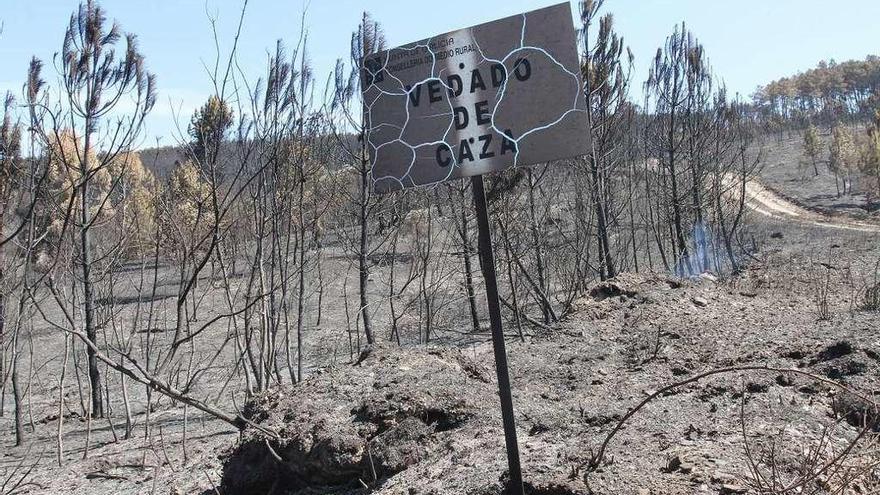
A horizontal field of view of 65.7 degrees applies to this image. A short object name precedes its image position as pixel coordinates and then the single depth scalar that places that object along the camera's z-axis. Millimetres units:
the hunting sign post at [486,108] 2896
